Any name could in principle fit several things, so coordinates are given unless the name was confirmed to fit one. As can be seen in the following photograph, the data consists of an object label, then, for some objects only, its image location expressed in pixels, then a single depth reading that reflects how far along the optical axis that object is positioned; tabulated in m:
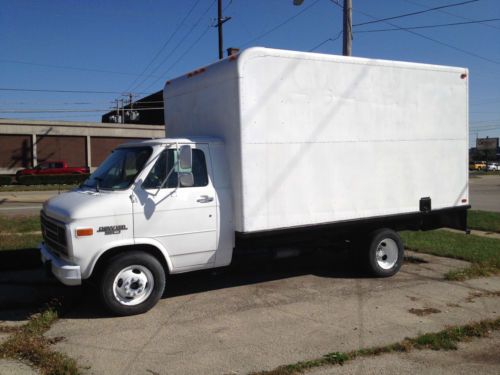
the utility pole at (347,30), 13.85
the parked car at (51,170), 35.86
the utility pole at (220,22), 27.77
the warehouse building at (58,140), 40.41
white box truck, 5.88
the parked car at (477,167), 74.25
